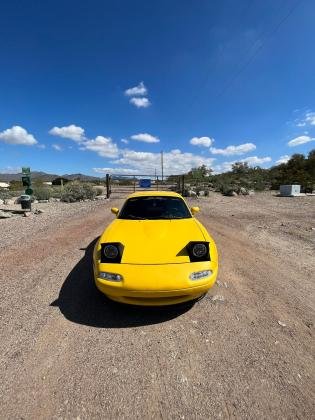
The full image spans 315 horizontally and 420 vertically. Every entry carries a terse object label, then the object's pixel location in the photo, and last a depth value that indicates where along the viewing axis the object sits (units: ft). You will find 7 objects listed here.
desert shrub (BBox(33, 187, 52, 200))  56.29
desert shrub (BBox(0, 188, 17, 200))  56.79
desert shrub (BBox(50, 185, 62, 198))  61.46
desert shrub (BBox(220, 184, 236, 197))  68.69
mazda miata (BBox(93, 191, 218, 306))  9.37
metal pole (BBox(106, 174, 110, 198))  61.86
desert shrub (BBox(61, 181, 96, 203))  54.24
